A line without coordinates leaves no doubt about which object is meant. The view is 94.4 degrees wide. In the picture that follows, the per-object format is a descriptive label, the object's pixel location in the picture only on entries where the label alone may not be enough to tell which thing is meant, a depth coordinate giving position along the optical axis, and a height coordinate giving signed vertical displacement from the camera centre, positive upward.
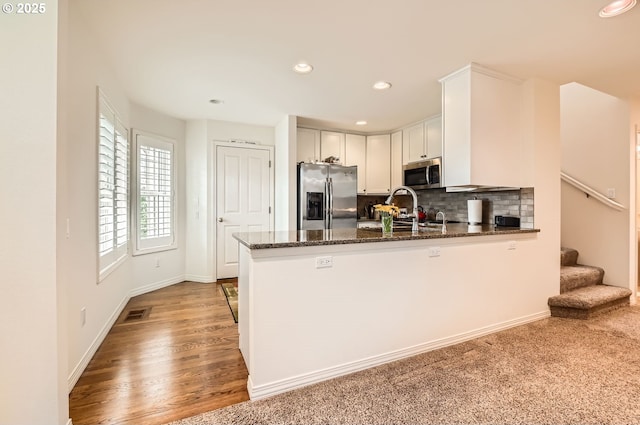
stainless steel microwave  4.04 +0.55
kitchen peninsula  1.79 -0.61
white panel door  4.53 +0.22
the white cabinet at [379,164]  4.98 +0.80
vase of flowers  2.45 -0.04
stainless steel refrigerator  4.19 +0.22
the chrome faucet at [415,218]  2.57 -0.06
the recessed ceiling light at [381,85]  3.01 +1.30
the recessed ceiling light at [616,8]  1.78 +1.25
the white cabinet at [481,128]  2.64 +0.78
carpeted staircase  2.97 -0.88
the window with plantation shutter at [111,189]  2.52 +0.21
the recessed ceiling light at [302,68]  2.60 +1.29
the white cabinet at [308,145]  4.49 +1.01
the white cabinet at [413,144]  4.41 +1.04
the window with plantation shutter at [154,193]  3.86 +0.25
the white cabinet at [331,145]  4.66 +1.06
